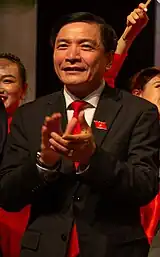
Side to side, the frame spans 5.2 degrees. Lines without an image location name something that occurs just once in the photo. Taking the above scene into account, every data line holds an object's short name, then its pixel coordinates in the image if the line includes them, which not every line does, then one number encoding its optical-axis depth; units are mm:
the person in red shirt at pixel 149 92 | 5299
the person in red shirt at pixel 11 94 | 5334
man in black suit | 4695
